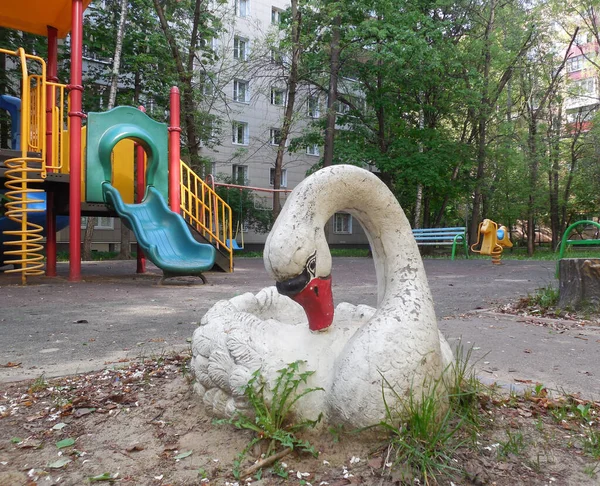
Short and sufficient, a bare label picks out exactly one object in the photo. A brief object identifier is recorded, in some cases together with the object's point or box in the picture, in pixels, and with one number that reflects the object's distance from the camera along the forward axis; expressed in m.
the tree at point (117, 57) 14.45
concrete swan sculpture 1.85
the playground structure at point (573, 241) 6.17
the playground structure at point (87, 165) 8.57
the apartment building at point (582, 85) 21.94
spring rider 14.35
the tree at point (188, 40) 15.27
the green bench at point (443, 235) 17.36
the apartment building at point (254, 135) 25.41
